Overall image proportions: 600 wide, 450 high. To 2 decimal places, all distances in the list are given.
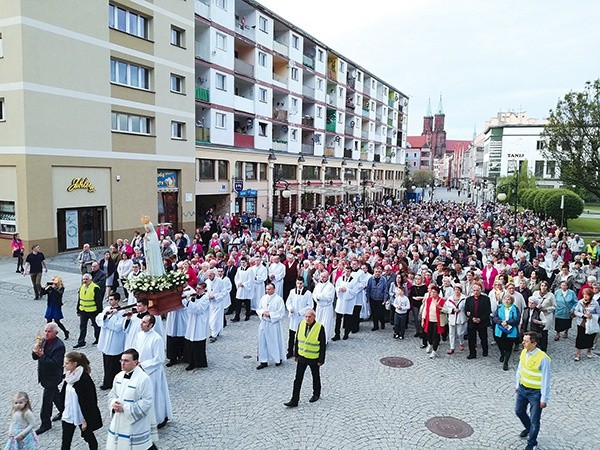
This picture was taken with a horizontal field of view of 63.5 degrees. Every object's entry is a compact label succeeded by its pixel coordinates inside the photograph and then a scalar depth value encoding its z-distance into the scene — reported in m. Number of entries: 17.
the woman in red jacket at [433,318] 11.20
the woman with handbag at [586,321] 10.77
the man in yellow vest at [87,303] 11.14
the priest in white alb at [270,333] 10.27
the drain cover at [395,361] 10.58
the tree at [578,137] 29.56
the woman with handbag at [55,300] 11.44
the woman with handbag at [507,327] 10.46
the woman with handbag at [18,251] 19.42
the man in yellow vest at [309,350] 8.41
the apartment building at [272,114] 33.59
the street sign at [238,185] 33.88
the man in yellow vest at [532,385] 7.03
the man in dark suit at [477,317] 10.98
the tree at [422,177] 116.69
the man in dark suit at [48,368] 7.39
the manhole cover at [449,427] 7.58
